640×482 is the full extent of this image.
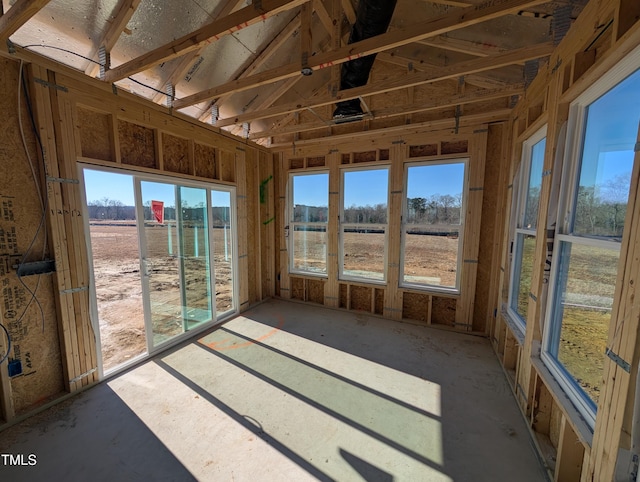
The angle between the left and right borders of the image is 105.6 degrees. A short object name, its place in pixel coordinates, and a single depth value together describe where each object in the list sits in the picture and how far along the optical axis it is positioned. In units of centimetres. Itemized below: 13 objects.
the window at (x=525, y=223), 249
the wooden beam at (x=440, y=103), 256
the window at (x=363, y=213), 409
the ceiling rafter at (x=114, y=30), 198
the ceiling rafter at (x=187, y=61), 229
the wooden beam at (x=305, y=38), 214
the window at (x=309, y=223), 457
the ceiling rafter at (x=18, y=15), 149
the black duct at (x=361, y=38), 217
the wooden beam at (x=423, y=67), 307
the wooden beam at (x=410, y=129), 321
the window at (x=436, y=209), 363
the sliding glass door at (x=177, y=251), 285
